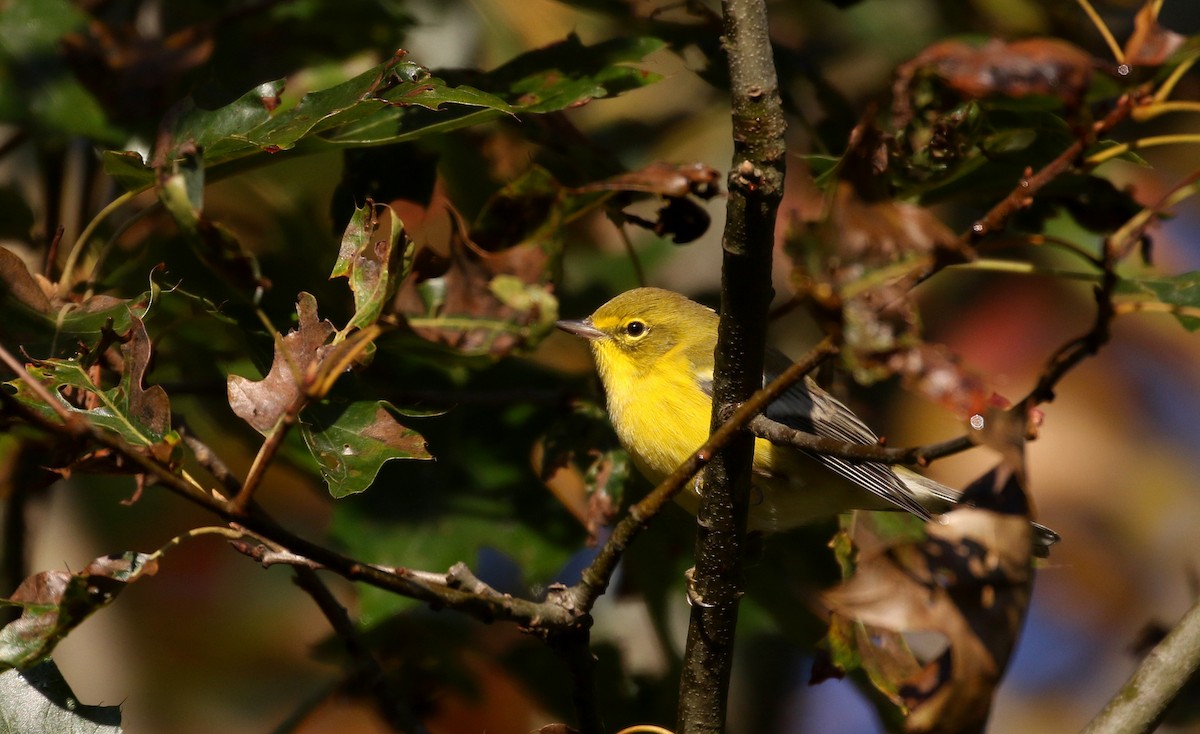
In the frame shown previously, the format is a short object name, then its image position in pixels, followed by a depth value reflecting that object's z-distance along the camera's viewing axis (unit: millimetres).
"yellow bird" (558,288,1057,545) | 7117
